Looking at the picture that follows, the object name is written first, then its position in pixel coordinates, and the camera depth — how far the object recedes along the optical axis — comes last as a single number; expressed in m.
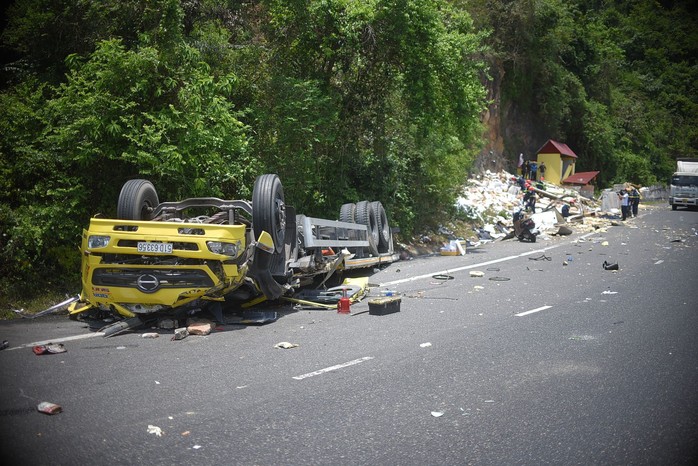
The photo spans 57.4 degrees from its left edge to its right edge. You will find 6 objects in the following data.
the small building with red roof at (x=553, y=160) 49.06
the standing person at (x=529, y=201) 28.73
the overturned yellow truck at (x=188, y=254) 6.97
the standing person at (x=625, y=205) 31.27
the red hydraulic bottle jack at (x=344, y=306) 8.70
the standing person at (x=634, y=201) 33.66
